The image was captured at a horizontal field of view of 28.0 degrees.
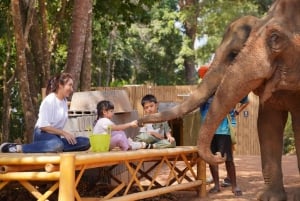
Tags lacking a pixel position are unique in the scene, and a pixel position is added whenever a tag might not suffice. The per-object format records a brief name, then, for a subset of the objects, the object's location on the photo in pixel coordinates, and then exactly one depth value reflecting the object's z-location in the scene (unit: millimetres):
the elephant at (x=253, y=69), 5898
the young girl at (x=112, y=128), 6941
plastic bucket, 6398
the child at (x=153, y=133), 7543
